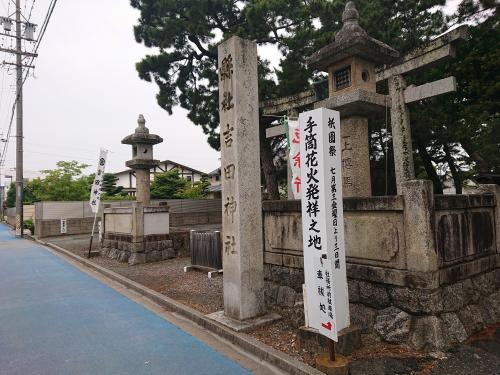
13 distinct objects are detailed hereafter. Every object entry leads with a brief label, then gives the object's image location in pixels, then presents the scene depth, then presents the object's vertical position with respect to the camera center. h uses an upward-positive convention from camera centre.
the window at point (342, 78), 7.45 +2.65
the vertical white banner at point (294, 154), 8.06 +1.20
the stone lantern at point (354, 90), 7.05 +2.35
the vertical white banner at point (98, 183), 14.81 +1.27
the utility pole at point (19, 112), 25.50 +7.48
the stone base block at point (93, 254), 14.48 -1.65
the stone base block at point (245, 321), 5.53 -1.81
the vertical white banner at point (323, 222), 4.11 -0.20
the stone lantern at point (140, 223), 13.13 -0.42
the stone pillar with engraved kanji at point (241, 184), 5.82 +0.39
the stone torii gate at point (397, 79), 7.03 +2.94
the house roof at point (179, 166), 52.53 +6.70
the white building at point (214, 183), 40.79 +4.05
